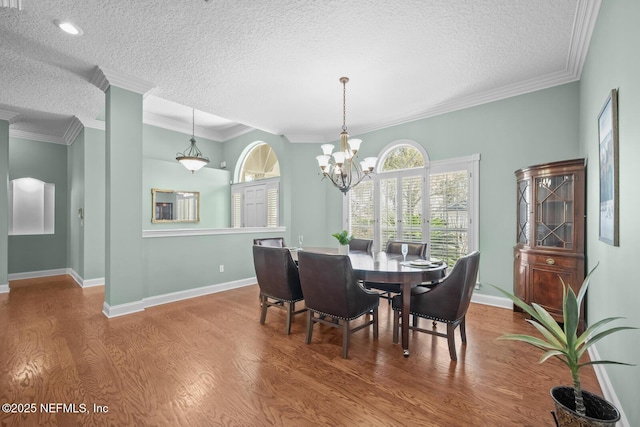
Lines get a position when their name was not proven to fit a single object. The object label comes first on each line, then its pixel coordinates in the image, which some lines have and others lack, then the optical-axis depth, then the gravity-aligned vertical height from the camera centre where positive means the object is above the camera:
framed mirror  6.11 +0.15
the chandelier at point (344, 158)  3.25 +0.63
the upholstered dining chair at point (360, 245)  4.07 -0.48
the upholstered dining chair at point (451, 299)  2.35 -0.74
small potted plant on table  3.30 -0.33
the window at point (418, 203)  4.22 +0.16
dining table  2.48 -0.55
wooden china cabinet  2.96 -0.23
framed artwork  1.79 +0.29
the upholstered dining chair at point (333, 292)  2.42 -0.70
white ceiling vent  1.67 +1.23
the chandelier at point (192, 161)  5.24 +0.95
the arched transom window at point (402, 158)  4.77 +0.94
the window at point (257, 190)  6.38 +0.52
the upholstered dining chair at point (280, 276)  2.96 -0.68
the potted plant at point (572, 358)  1.34 -0.71
